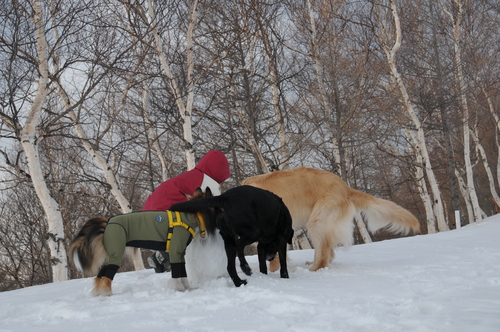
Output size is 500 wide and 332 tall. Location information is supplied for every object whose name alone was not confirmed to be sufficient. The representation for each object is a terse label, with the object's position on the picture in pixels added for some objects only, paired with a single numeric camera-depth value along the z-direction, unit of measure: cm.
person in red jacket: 522
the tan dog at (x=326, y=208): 488
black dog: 386
